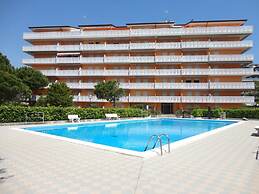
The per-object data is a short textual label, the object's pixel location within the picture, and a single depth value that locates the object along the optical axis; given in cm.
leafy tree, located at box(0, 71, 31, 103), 3231
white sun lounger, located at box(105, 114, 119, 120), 2861
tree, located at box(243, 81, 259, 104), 6011
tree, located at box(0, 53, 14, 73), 3556
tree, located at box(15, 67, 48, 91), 4256
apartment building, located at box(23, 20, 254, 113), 4309
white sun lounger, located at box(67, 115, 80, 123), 2350
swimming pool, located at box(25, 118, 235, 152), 1452
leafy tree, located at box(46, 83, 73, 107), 3772
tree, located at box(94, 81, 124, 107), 3538
